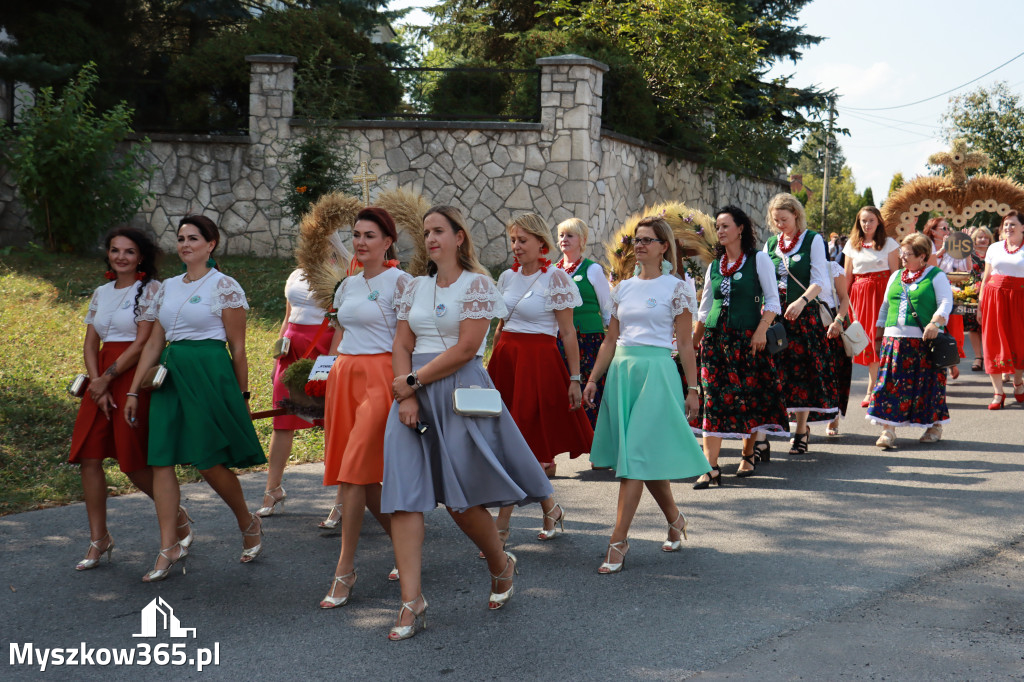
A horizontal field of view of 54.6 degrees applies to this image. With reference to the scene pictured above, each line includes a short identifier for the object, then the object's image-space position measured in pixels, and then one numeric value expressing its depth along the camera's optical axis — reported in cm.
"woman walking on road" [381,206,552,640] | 441
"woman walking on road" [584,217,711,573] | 527
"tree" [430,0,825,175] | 1875
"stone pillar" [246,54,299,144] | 1666
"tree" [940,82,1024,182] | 3650
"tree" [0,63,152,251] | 1463
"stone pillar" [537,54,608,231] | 1673
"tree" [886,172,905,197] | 4306
